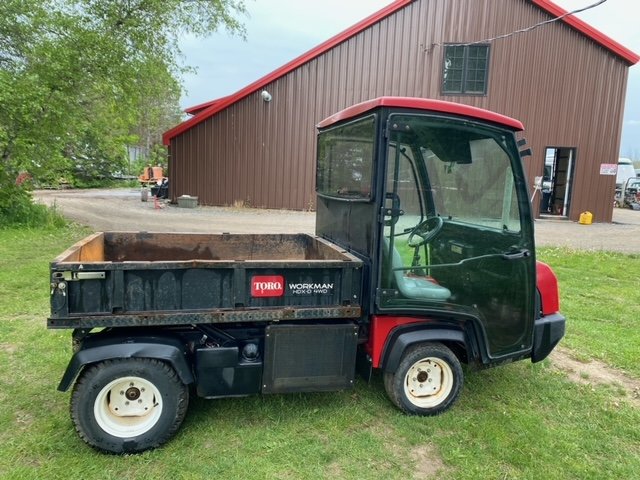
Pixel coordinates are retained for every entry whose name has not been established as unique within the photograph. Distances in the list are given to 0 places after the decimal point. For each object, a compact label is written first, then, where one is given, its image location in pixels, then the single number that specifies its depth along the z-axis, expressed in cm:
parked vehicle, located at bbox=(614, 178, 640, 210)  2491
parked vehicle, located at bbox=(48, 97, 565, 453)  273
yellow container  1582
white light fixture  1595
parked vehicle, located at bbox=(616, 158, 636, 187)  2720
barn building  1544
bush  1049
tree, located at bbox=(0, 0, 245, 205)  971
